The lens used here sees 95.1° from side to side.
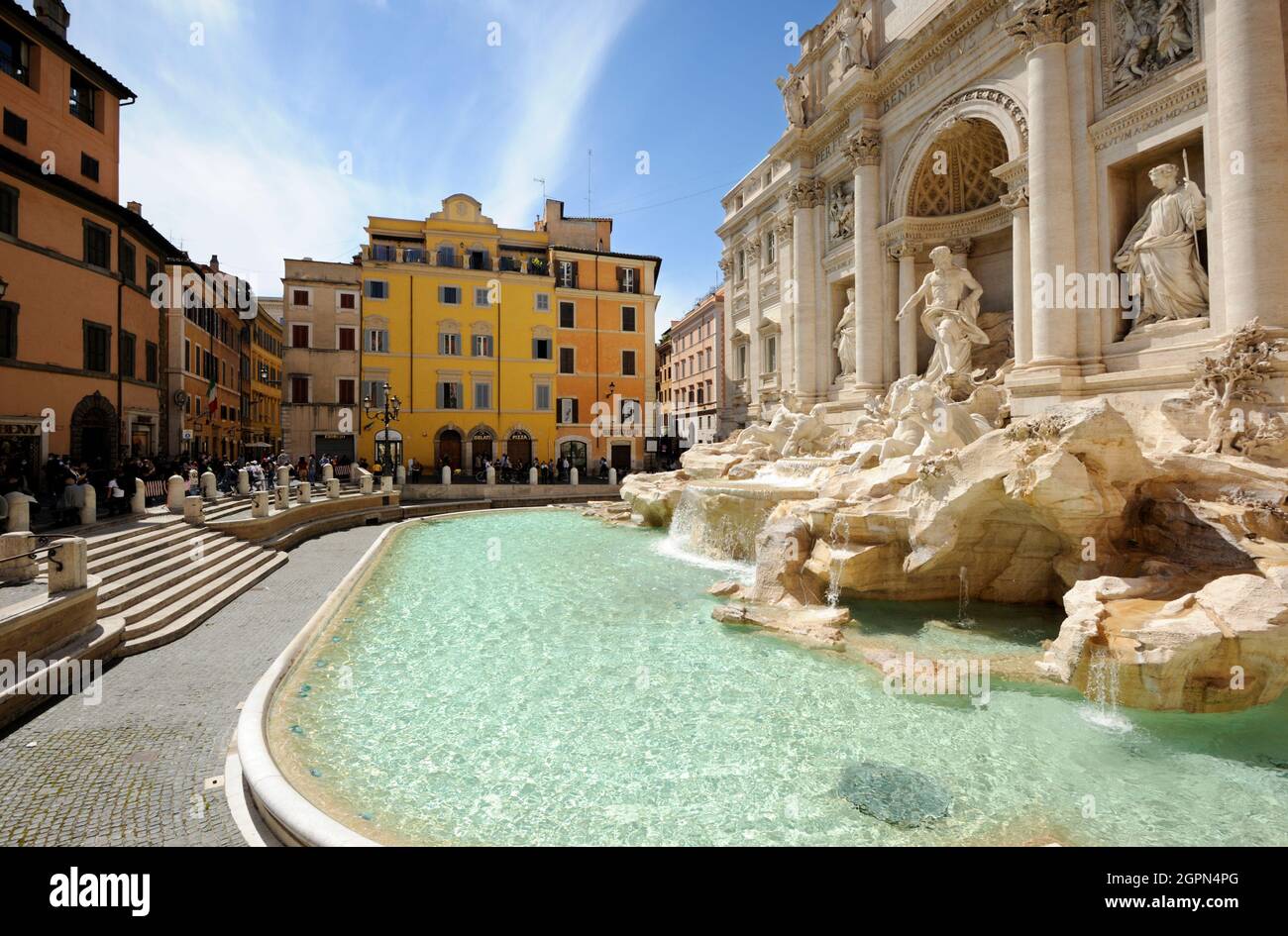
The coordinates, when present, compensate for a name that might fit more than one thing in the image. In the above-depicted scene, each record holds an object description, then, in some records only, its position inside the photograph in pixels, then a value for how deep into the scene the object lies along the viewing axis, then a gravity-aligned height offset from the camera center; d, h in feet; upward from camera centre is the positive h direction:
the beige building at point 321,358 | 100.63 +21.59
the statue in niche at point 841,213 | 73.87 +33.66
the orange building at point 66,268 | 54.60 +22.43
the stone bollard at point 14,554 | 26.40 -3.12
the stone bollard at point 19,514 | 30.66 -1.46
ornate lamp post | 96.58 +11.69
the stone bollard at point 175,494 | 46.16 -0.79
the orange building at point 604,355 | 116.26 +24.98
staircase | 27.78 -5.26
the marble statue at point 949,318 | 53.62 +14.70
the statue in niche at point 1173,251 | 38.68 +14.91
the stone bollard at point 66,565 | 23.95 -3.23
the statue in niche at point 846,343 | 72.74 +16.75
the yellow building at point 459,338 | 105.40 +26.41
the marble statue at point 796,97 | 78.59 +51.33
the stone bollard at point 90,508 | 38.40 -1.50
